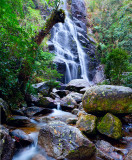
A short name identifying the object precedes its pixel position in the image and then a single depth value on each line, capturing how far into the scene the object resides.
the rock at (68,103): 6.51
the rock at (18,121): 3.60
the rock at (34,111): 5.02
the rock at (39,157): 2.47
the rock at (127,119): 4.11
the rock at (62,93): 9.16
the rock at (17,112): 4.44
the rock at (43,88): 7.44
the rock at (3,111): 3.26
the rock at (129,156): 2.30
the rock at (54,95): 8.14
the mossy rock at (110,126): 3.07
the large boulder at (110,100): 3.46
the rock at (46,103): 6.47
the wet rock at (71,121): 4.16
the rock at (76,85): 10.05
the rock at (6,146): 1.96
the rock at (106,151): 2.52
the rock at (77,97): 7.31
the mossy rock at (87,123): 3.21
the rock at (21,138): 2.65
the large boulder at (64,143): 2.38
